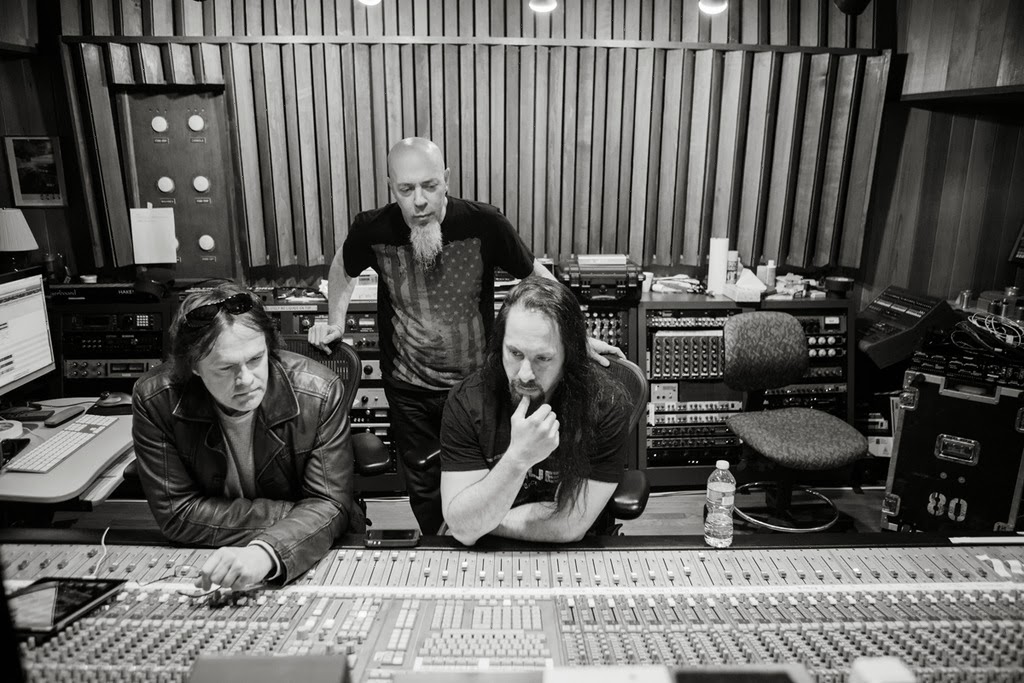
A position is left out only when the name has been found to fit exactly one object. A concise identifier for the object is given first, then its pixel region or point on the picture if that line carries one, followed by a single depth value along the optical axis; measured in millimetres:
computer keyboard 2352
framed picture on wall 3947
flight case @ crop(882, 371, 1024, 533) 3049
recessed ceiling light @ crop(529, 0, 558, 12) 3479
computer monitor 2725
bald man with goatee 2812
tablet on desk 1303
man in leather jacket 1745
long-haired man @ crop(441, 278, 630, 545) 1714
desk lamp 3617
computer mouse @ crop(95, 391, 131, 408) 2961
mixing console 1242
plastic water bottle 1658
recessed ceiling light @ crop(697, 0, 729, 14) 3459
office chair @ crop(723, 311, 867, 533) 3322
